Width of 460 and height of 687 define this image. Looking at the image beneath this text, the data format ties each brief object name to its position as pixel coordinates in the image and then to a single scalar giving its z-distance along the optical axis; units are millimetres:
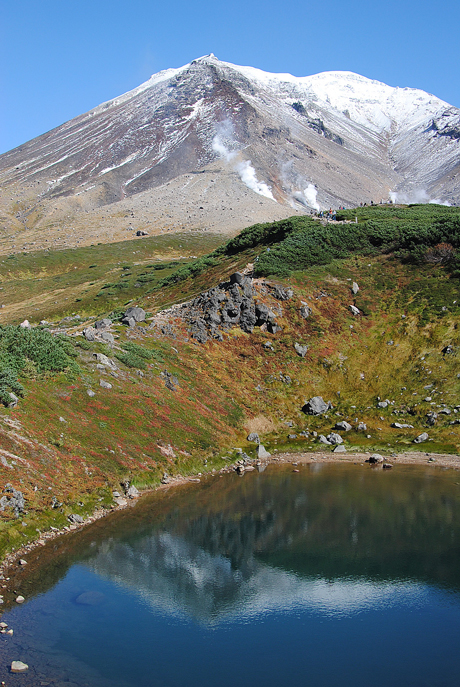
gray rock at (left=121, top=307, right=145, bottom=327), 47016
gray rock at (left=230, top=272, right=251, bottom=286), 51812
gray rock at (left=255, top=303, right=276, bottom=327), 50625
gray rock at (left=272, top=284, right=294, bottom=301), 53375
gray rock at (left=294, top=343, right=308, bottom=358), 49094
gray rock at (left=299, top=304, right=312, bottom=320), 52722
